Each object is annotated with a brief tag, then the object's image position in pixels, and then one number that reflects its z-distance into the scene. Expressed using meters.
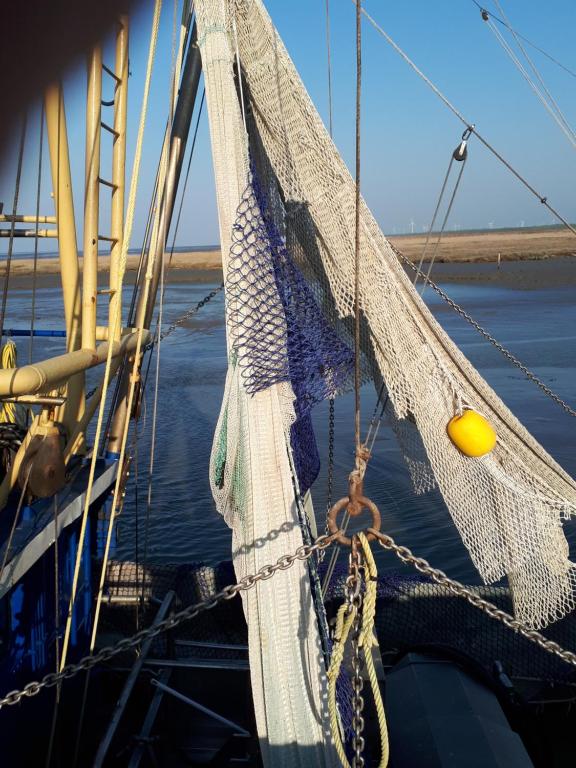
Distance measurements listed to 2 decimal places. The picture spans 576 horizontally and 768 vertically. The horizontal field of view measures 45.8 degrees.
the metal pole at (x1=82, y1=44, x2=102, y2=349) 3.81
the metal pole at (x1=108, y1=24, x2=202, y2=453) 4.32
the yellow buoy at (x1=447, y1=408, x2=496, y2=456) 2.47
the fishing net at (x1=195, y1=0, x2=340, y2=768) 2.50
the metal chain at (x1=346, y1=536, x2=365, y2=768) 2.13
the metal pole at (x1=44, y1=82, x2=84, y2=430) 3.88
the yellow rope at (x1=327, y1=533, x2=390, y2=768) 2.22
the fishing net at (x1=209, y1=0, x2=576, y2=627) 2.77
